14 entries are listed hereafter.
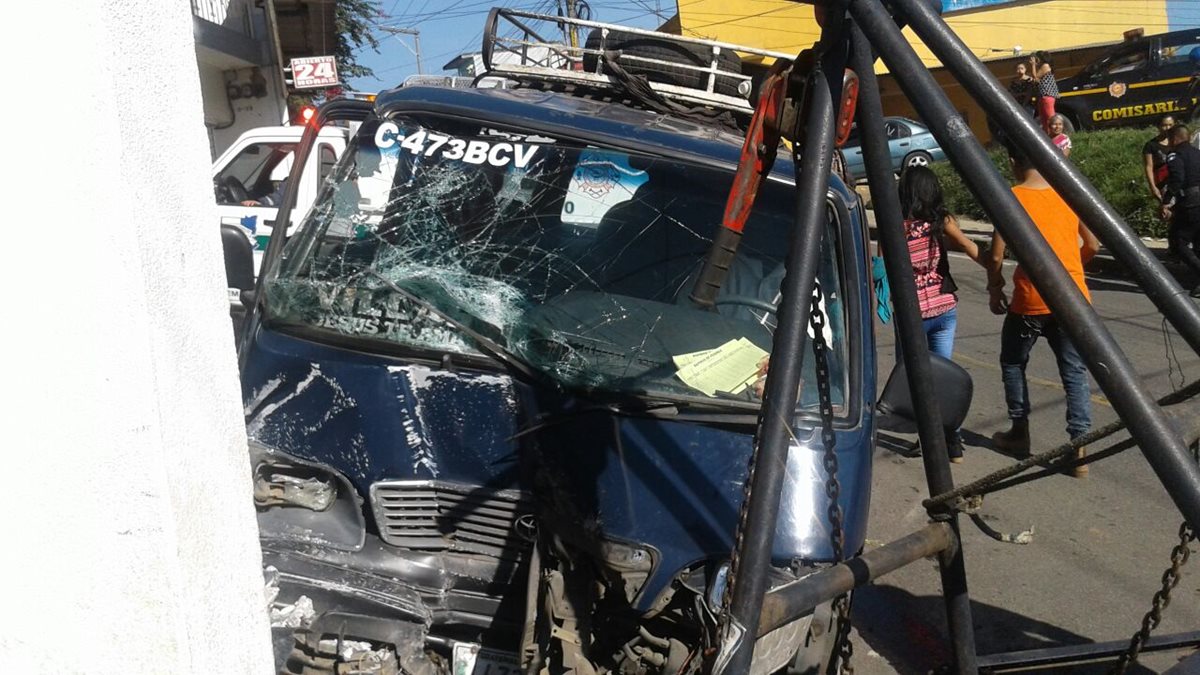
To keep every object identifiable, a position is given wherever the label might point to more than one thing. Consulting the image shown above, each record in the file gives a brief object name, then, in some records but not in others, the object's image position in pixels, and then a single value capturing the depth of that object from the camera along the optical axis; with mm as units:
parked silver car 19922
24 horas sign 18547
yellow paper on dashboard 3035
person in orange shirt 5562
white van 8648
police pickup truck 19812
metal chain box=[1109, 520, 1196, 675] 2467
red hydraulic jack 2084
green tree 33000
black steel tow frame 1615
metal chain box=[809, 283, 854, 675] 2426
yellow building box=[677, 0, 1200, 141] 28281
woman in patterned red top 6320
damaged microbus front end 2592
